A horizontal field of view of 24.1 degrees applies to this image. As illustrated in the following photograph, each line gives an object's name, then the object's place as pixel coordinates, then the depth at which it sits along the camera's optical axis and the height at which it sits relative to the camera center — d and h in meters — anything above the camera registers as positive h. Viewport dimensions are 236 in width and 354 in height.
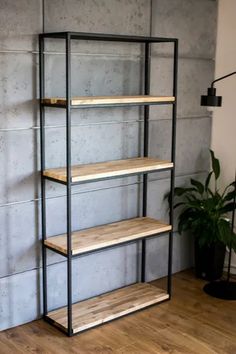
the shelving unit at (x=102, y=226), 3.08 -0.95
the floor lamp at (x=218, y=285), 3.51 -1.43
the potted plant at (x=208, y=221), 3.93 -1.00
